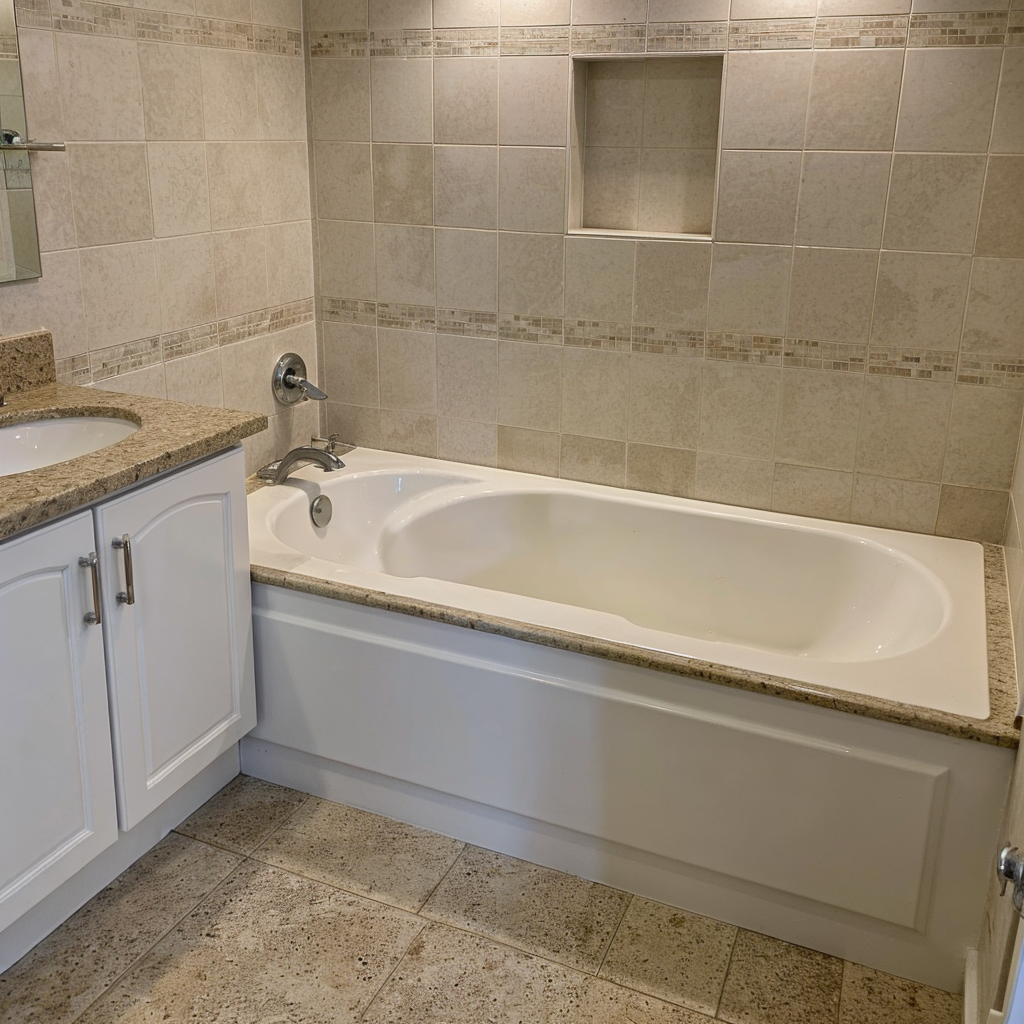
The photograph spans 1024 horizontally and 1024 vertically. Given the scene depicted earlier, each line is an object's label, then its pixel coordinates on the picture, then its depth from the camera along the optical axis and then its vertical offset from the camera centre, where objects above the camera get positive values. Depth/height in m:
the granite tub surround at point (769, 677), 1.81 -0.83
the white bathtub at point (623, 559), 2.33 -0.87
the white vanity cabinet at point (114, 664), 1.68 -0.83
